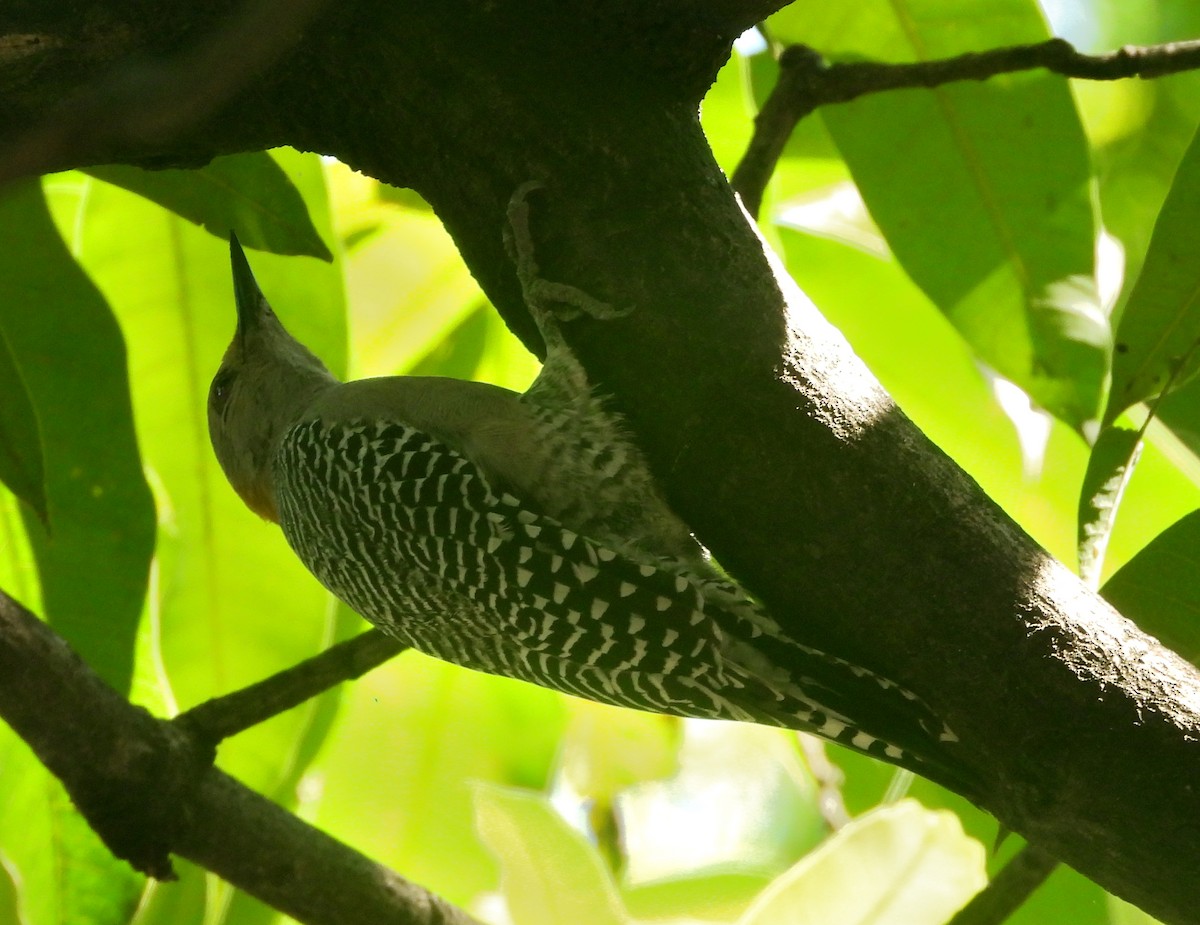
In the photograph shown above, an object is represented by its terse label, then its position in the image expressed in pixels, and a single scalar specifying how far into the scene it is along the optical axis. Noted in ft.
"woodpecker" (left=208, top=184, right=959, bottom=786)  14.12
